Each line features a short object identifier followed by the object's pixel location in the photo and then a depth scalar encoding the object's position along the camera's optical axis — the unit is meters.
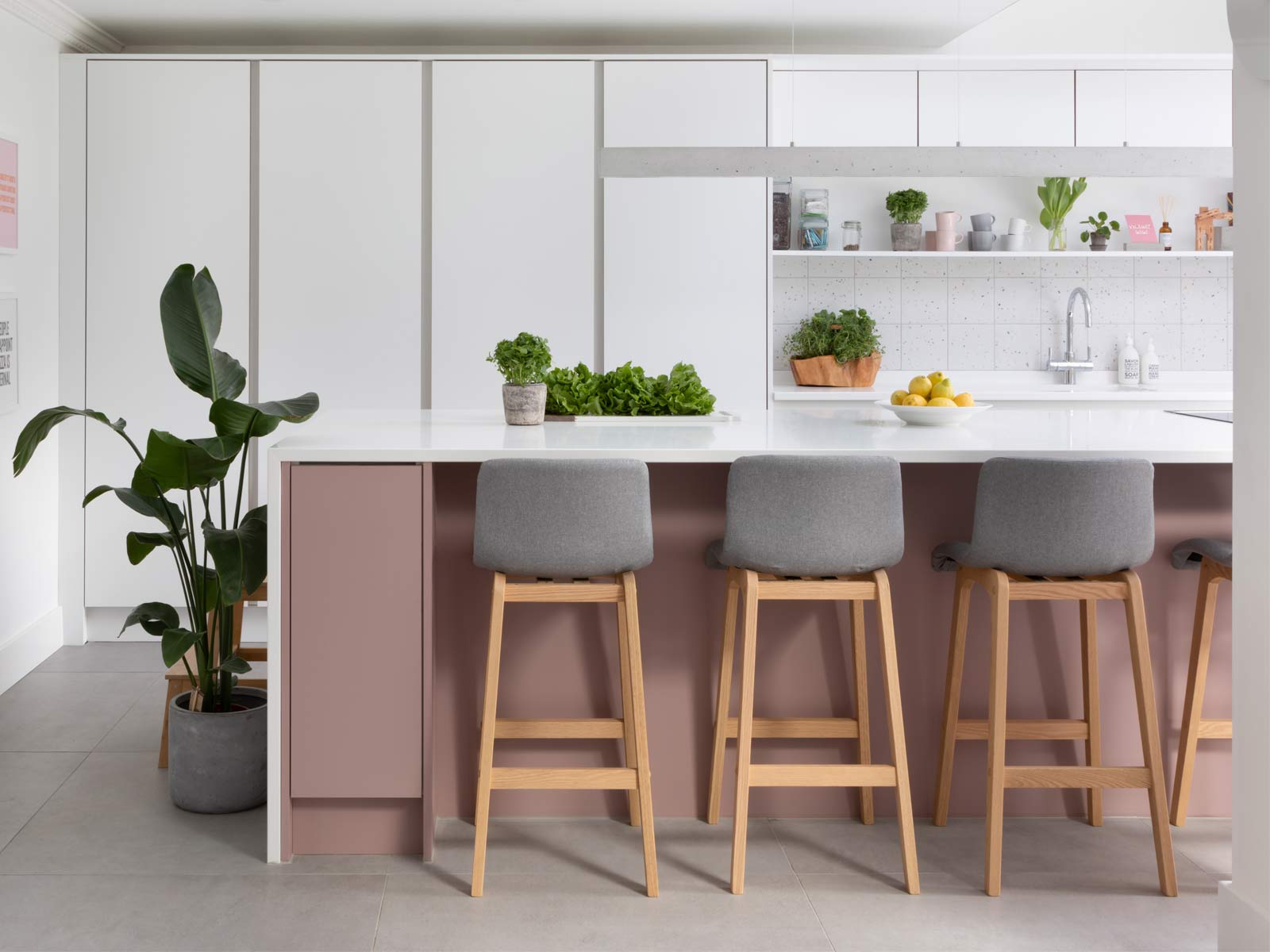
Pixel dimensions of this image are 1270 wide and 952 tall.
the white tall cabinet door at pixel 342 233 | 5.08
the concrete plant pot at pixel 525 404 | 3.52
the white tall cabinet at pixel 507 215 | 5.10
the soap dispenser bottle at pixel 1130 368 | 5.76
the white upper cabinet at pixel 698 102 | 5.12
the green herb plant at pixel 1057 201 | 5.68
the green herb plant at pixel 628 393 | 3.74
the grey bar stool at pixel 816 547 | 2.79
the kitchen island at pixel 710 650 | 3.14
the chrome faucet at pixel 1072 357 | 5.74
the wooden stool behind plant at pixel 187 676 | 3.46
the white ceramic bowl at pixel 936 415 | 3.47
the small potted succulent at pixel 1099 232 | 5.66
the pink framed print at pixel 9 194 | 4.46
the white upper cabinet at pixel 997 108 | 5.56
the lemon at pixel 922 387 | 3.58
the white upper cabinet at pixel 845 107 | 5.52
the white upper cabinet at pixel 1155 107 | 5.56
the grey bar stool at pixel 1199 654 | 3.04
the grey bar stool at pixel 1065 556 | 2.79
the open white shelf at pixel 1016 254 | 5.59
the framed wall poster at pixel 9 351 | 4.50
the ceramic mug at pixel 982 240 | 5.64
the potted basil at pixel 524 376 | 3.51
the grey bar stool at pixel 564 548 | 2.77
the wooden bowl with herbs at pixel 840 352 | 5.52
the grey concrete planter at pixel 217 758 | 3.21
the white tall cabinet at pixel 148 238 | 5.05
